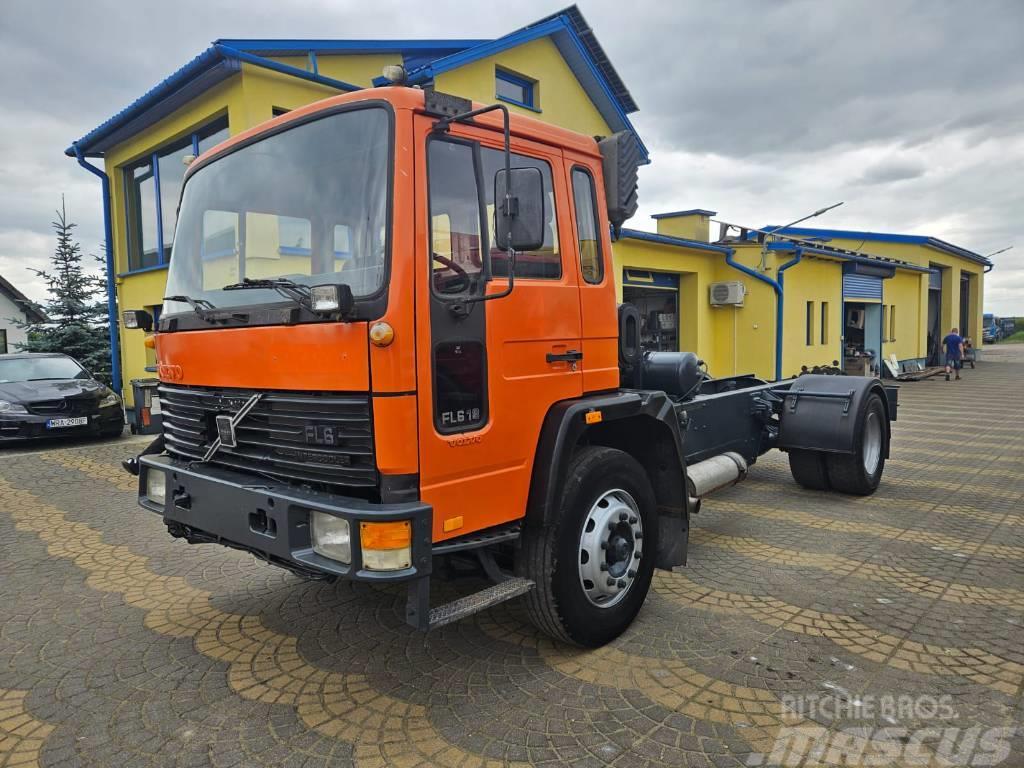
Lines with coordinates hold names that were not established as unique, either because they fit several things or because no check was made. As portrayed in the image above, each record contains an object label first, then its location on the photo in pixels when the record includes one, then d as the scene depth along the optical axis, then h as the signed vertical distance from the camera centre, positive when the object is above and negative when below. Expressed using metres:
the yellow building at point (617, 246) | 10.55 +2.76
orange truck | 2.80 -0.11
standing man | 22.66 -0.52
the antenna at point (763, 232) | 15.74 +2.69
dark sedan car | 9.94 -0.76
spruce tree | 15.34 +0.62
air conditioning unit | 17.17 +1.07
